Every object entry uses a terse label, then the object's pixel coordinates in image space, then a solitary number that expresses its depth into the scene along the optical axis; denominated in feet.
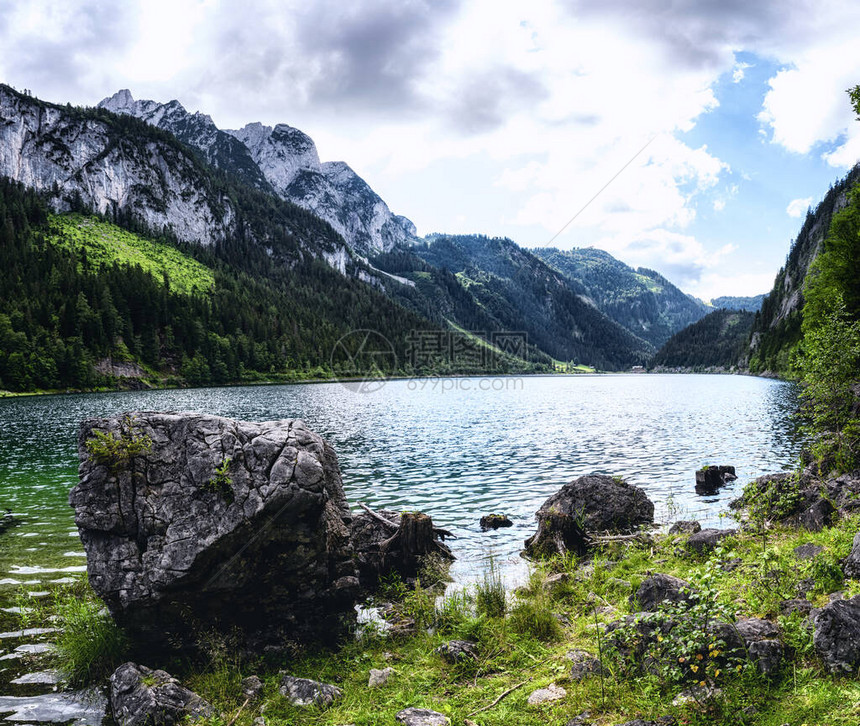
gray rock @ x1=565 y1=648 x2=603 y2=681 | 27.35
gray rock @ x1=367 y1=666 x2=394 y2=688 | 30.17
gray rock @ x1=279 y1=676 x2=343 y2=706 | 28.53
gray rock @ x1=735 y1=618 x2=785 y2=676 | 23.07
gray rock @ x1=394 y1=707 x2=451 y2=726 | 24.99
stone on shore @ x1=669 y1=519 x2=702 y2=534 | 56.58
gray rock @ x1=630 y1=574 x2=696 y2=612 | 30.60
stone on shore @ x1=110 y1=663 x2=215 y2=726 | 26.32
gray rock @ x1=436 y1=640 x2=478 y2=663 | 32.37
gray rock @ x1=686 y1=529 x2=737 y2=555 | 46.37
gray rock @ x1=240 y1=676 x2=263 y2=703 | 29.22
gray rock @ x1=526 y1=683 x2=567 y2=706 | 26.18
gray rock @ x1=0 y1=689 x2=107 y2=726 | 27.76
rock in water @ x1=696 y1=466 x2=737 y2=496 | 84.94
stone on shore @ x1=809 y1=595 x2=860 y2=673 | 21.54
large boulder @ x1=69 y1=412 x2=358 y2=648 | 32.50
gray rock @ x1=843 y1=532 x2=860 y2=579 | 29.50
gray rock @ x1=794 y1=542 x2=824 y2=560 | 34.78
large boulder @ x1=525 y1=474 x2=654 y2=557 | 57.36
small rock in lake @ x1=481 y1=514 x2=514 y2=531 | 69.10
